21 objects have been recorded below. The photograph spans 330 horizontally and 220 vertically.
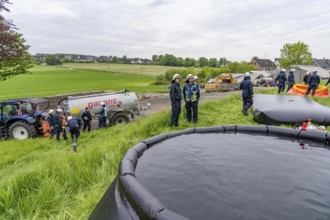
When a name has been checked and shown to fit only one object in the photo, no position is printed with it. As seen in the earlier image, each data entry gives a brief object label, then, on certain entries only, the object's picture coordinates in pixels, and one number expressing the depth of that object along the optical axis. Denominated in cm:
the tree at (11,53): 1144
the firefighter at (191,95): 770
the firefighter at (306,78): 1349
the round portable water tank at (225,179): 168
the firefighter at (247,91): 861
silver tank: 1241
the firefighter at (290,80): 1333
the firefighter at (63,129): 1001
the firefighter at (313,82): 1155
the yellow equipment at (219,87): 3197
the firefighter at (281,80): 1319
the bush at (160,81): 4412
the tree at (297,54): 5246
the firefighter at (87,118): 1166
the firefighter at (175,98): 741
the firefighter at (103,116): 1181
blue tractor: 1062
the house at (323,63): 7046
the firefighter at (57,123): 979
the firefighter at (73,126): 909
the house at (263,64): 8675
